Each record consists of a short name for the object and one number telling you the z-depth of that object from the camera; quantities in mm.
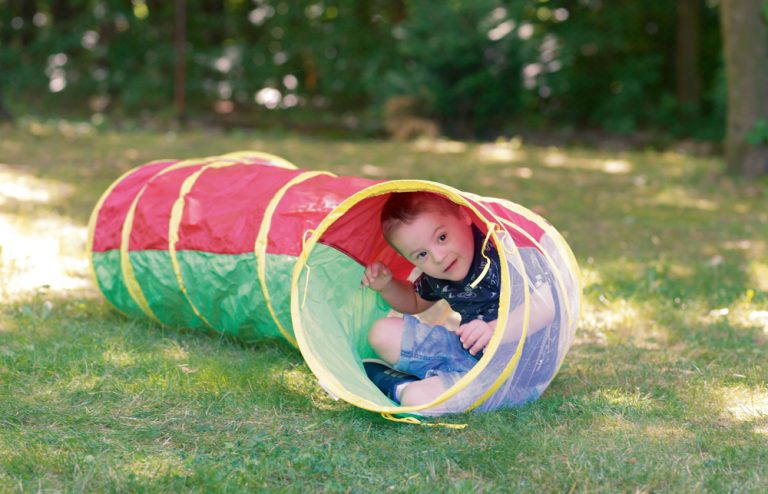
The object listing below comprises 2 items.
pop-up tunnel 3264
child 3547
